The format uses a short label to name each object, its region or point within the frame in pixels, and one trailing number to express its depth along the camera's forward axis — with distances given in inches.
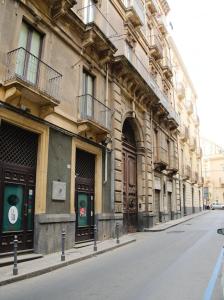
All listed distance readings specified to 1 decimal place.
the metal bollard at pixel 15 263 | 285.4
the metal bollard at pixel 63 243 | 358.9
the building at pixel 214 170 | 3002.0
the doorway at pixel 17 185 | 365.4
